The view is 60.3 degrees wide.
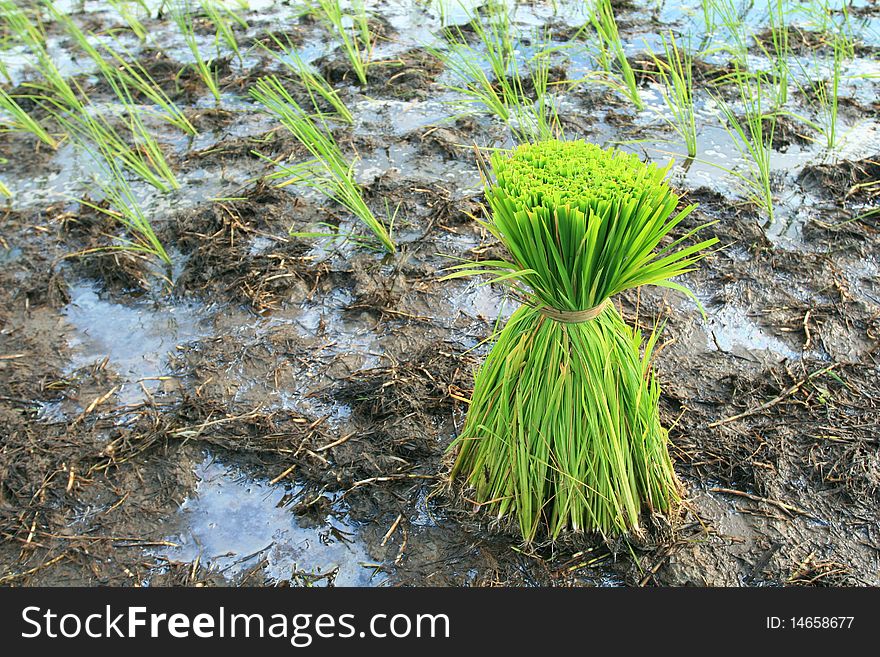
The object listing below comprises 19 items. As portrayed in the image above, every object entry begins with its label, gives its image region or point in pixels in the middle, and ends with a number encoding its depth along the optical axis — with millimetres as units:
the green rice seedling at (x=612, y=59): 3430
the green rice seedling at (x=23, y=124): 3322
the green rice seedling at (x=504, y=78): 3289
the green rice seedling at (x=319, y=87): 3504
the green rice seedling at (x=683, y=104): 3123
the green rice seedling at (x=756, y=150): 2818
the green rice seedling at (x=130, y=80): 3531
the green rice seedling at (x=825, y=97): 3186
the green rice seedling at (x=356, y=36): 3846
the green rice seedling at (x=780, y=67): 3412
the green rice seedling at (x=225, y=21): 4199
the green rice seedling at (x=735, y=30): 3656
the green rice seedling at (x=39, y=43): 3566
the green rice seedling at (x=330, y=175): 2676
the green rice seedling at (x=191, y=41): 3815
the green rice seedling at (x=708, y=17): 3943
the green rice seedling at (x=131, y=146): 3047
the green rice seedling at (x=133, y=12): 4453
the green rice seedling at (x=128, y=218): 2744
